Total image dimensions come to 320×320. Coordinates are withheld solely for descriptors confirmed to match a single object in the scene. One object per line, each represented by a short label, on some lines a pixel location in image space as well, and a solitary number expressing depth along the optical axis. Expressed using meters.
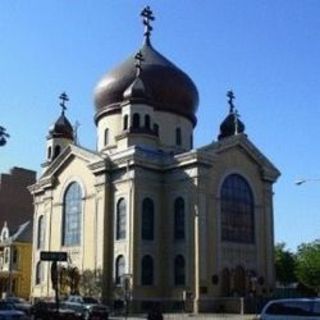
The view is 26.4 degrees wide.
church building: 48.62
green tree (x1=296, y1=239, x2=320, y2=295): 69.88
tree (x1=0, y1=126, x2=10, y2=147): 19.73
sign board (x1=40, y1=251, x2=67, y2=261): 34.53
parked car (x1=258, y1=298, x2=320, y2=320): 21.88
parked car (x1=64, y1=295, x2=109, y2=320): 37.81
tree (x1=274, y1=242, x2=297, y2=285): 81.19
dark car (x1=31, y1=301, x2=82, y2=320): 34.72
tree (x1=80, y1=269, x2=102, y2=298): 49.94
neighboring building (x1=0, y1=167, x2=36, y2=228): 84.88
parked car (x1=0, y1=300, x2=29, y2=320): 26.36
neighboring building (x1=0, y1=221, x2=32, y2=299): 69.94
